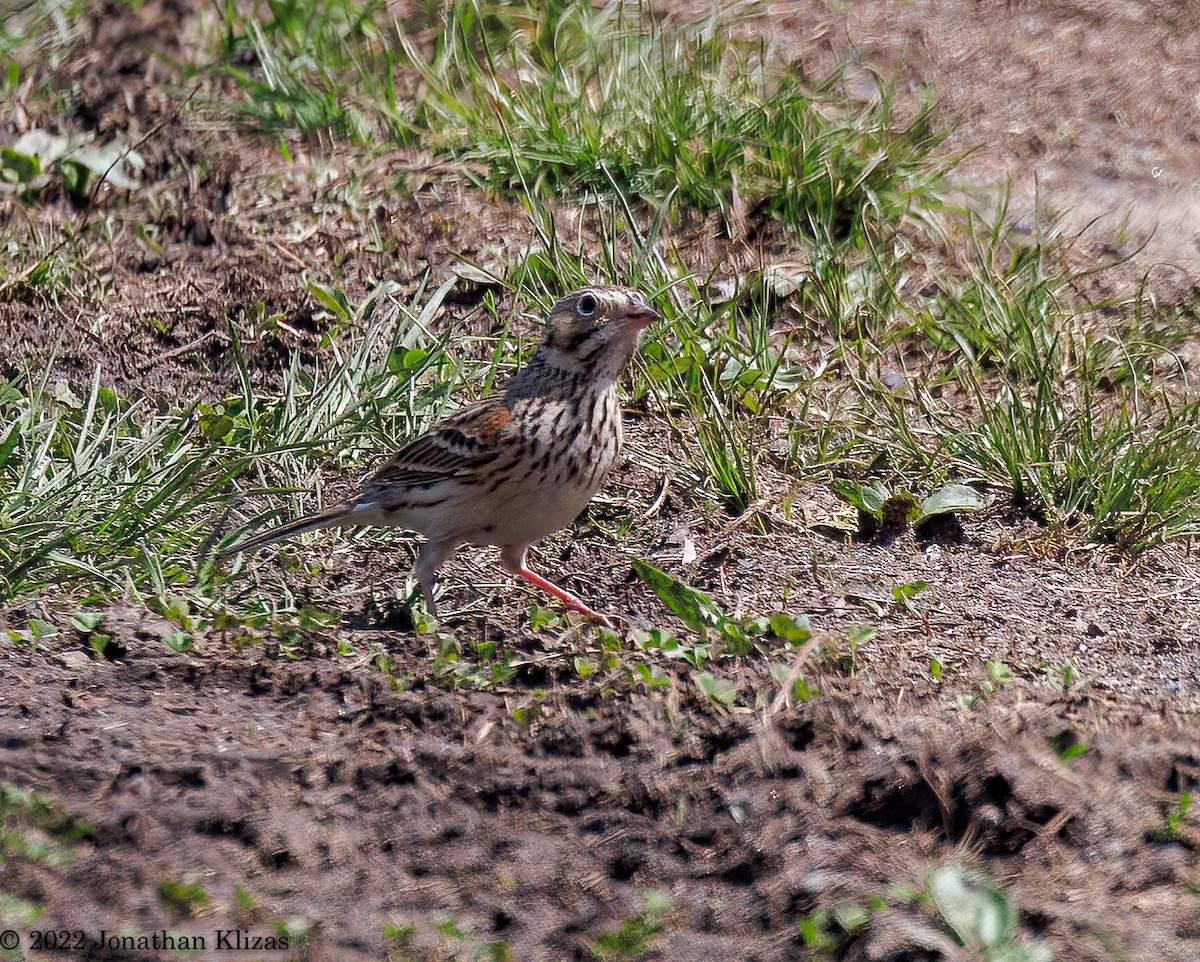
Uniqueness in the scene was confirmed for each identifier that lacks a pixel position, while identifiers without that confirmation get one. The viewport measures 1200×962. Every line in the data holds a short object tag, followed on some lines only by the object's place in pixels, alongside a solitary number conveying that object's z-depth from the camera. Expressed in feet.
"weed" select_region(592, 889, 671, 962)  23.13
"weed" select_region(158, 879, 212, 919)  23.85
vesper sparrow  34.24
